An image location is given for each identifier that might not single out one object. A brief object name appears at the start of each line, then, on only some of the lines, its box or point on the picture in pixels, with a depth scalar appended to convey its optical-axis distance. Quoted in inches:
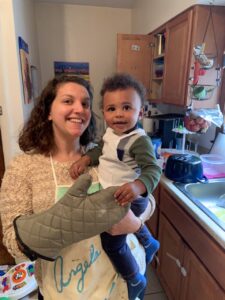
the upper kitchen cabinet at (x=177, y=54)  62.0
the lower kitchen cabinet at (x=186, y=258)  40.1
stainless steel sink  56.1
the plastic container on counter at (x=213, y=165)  63.2
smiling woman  30.8
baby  32.3
